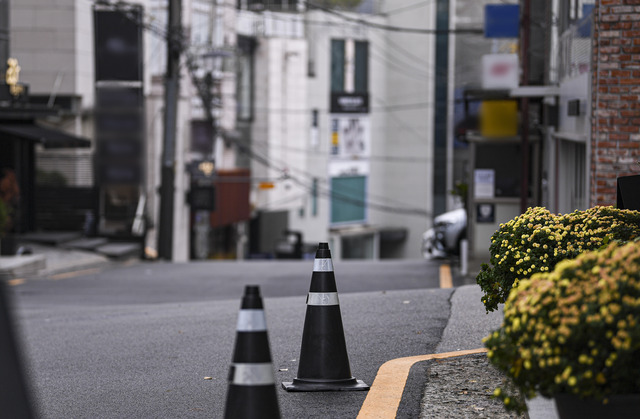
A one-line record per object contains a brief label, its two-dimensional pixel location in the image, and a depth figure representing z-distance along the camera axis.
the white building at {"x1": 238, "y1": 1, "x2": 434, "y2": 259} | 44.81
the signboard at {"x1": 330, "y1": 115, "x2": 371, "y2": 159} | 46.62
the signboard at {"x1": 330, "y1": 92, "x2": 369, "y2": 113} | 45.78
